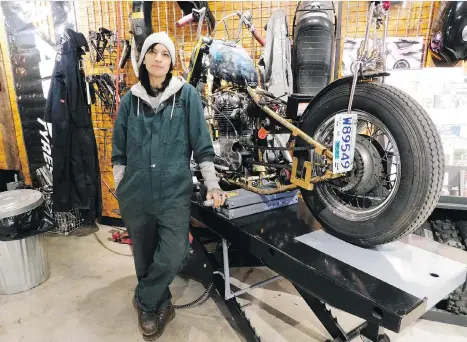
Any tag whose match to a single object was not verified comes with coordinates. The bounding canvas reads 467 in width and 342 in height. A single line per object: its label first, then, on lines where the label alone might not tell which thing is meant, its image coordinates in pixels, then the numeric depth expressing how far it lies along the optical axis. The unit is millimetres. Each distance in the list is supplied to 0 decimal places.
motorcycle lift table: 1054
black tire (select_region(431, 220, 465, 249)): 2002
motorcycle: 1249
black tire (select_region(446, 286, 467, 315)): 1978
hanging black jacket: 2994
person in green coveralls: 1696
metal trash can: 2297
